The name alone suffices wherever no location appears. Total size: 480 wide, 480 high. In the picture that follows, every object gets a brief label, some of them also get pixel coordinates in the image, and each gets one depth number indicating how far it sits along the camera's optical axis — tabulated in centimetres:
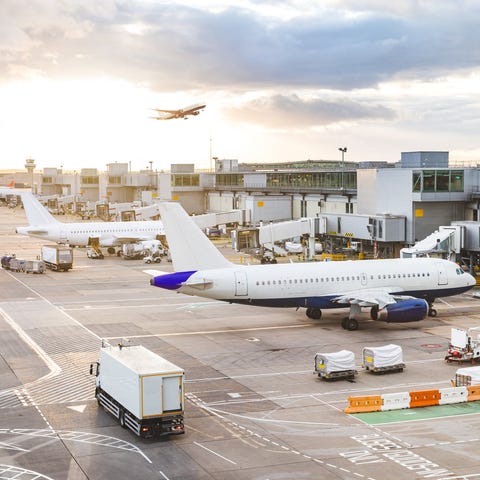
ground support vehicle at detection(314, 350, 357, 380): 3956
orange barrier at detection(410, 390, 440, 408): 3538
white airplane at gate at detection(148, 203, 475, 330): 5162
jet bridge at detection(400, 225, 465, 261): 7062
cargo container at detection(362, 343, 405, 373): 4084
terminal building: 7712
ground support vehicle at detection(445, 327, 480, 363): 4353
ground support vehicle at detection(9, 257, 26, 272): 8869
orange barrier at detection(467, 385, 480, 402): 3644
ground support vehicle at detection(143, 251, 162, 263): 9600
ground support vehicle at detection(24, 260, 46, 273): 8675
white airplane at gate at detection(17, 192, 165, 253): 10200
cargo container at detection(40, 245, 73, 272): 8731
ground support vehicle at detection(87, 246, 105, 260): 10075
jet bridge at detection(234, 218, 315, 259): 9238
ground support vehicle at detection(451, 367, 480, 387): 3778
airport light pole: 10318
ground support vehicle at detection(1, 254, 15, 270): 9039
